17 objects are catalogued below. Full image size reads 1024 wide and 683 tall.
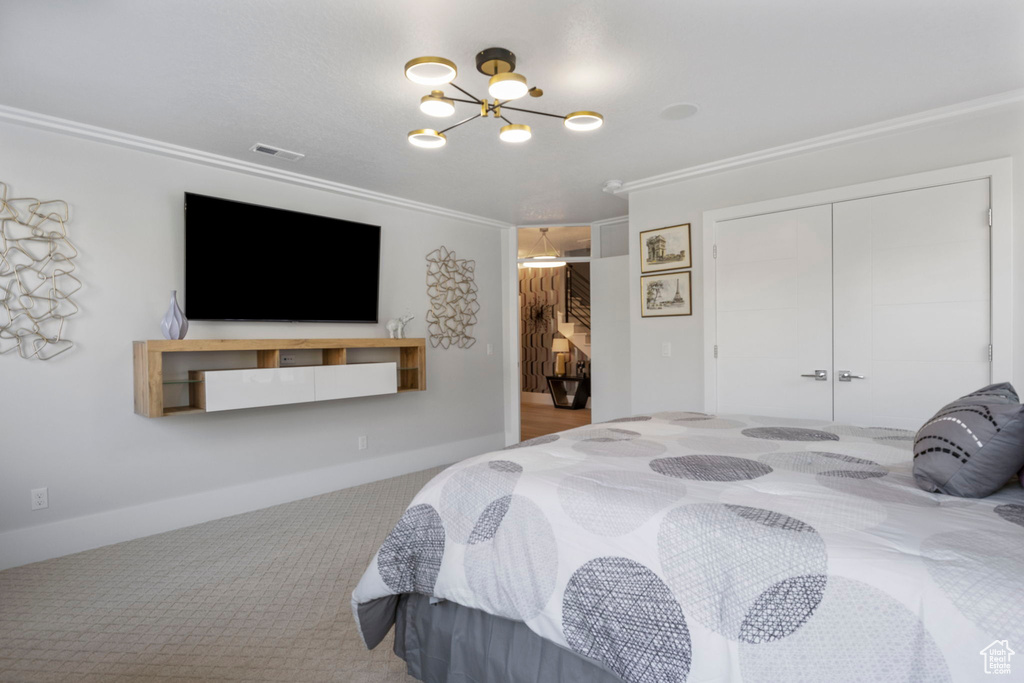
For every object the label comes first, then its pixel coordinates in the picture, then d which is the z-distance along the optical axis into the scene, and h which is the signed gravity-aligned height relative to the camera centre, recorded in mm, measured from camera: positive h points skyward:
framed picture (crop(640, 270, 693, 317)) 4016 +341
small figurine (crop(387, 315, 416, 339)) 4483 +115
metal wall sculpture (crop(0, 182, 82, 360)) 2836 +352
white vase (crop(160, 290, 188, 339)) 3211 +119
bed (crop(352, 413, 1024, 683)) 961 -481
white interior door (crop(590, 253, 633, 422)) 5152 +28
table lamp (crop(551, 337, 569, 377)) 9047 -179
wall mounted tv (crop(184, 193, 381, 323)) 3488 +549
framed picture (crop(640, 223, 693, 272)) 3994 +684
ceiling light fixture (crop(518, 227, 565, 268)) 5828 +915
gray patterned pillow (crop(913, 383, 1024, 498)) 1271 -267
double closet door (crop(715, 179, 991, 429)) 2908 +190
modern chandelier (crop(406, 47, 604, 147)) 2000 +982
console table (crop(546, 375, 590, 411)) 8453 -792
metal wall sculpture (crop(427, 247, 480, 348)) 5027 +395
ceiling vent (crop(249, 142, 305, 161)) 3367 +1203
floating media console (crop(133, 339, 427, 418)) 3129 -210
